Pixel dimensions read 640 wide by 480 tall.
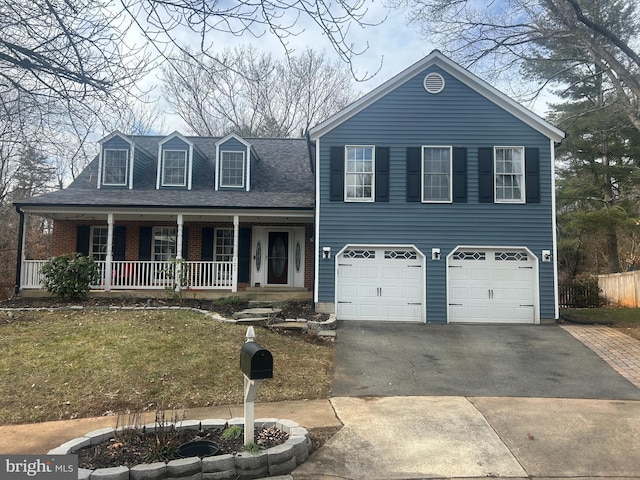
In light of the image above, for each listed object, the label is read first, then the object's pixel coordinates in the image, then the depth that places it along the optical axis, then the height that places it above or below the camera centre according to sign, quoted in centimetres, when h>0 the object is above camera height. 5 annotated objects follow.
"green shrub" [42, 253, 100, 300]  1177 -35
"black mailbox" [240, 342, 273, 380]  393 -91
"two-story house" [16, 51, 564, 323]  1208 +172
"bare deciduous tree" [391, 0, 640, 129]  1142 +697
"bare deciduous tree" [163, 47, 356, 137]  2492 +907
